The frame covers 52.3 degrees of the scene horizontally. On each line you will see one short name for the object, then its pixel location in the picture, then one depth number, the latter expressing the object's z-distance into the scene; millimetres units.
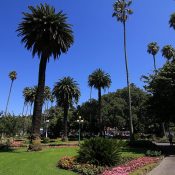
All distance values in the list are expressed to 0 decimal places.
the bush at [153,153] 15172
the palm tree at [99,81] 44260
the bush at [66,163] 11914
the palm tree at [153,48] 43867
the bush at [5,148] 20503
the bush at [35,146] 19341
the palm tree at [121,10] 31792
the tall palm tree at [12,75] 62171
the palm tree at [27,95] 55146
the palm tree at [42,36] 20360
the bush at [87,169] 10636
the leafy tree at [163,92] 17536
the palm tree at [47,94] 64402
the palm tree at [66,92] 40935
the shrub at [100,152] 12289
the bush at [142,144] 20820
